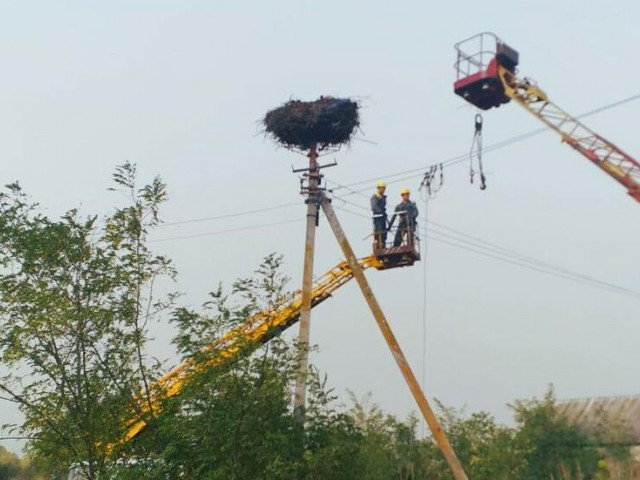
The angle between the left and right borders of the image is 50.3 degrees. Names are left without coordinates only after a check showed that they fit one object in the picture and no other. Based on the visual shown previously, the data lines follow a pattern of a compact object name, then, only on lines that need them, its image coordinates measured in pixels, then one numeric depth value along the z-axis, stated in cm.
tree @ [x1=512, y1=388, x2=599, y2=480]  2623
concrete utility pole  1530
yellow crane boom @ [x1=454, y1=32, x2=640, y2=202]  1714
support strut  1488
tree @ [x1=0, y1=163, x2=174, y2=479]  1053
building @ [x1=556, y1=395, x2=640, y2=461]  2744
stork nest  1709
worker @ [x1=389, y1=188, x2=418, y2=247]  1680
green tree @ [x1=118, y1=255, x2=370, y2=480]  997
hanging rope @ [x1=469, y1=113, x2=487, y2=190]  1665
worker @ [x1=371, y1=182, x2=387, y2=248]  1719
